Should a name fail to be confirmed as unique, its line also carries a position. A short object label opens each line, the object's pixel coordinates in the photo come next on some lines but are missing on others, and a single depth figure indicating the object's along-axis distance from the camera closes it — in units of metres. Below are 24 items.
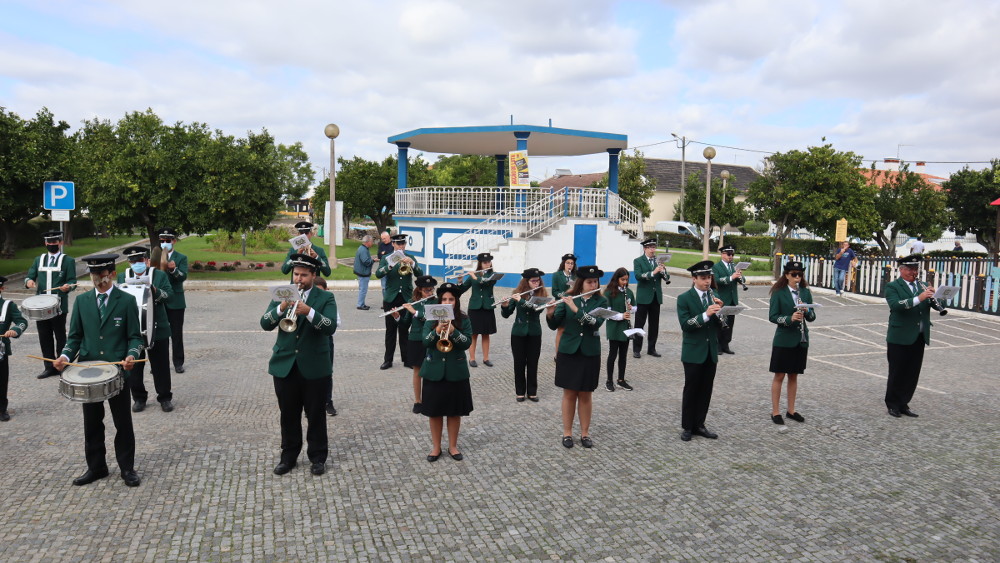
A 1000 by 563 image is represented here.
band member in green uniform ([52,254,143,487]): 6.02
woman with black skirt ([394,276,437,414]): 7.97
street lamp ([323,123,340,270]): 25.89
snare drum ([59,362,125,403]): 5.71
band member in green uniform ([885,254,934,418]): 8.62
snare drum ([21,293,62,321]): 8.91
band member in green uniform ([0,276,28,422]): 7.84
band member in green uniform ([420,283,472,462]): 6.59
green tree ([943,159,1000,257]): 37.56
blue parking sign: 16.02
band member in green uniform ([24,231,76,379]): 10.27
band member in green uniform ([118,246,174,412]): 8.27
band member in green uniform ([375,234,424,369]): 10.66
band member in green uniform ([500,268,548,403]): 9.09
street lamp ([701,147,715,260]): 24.41
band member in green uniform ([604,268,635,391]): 9.37
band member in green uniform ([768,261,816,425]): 7.95
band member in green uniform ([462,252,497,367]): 10.48
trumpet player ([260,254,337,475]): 6.24
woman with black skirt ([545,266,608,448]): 7.18
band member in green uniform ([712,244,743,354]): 11.74
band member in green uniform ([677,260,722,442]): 7.45
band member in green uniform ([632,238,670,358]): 12.05
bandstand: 23.34
